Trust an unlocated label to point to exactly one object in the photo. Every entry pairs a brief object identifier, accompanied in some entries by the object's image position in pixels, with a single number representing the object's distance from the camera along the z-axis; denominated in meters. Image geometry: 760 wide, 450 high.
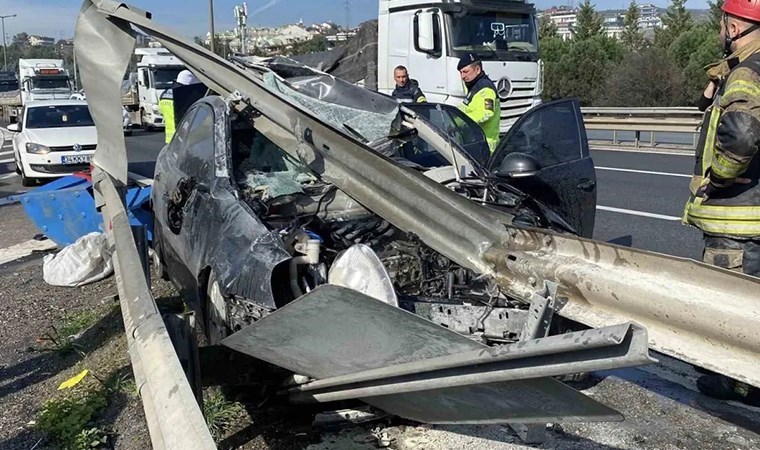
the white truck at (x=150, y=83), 26.22
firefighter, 3.37
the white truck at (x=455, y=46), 12.84
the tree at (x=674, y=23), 33.23
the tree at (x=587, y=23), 34.44
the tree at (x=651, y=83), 27.56
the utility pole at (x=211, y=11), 31.92
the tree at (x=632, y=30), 35.59
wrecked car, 3.29
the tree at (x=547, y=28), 36.06
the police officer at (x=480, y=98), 7.28
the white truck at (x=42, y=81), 26.83
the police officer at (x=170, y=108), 7.00
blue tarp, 6.83
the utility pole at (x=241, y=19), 21.38
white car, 12.89
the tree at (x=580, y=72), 30.33
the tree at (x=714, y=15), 29.53
